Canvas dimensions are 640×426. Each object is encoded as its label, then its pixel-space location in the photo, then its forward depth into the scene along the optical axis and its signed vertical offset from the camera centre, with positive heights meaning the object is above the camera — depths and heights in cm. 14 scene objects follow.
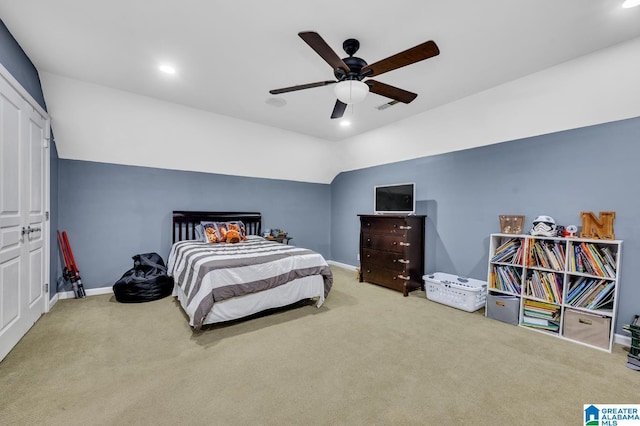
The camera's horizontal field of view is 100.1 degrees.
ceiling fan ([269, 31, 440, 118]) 187 +111
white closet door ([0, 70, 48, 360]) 221 -20
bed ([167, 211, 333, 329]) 270 -85
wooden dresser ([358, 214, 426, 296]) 409 -70
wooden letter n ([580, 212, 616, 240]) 260 -11
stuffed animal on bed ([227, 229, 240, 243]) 421 -54
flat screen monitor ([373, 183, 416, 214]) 426 +16
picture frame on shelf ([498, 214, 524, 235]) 325 -15
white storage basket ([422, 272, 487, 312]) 340 -108
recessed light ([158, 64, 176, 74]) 278 +139
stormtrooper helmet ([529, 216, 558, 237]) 290 -16
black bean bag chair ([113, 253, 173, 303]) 354 -112
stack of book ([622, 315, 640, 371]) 224 -114
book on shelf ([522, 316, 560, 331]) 282 -119
